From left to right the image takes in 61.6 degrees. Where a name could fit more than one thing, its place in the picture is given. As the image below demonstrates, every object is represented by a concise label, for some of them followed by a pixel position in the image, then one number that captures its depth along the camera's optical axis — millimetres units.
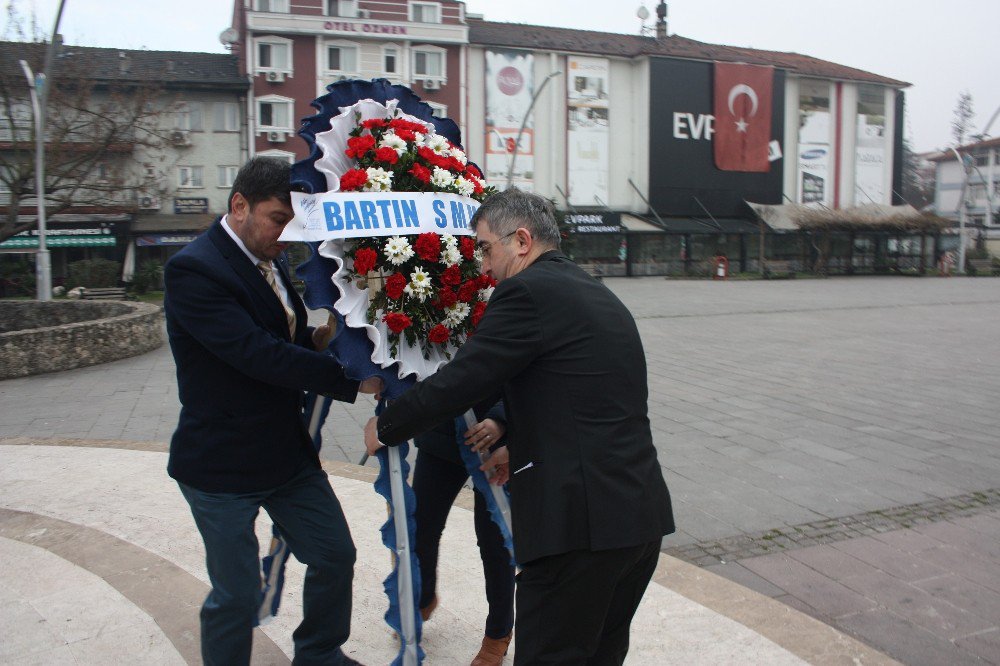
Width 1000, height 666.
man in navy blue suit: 2615
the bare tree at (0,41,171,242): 16031
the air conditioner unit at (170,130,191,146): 21275
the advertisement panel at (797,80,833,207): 49375
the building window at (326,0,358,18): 40938
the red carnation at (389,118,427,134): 3029
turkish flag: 46438
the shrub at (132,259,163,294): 32688
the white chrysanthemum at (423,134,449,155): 3111
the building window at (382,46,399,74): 41188
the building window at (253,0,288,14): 39938
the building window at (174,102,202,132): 38925
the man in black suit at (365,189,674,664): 2250
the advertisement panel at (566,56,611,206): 44000
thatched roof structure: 42125
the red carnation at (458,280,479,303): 3010
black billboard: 44969
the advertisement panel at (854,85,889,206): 51031
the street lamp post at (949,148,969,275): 42281
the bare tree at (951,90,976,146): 85375
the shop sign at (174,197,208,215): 38625
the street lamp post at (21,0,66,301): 16281
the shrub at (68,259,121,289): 28375
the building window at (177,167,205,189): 39094
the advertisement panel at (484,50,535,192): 42188
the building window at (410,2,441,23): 41853
